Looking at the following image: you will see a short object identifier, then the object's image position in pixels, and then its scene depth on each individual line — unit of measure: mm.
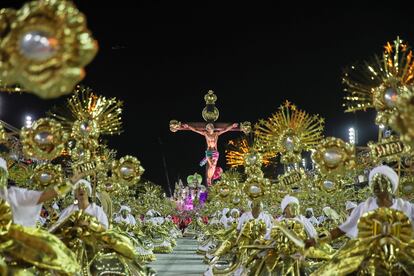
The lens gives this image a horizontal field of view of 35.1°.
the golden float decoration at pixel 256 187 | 10375
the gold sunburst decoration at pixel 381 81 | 6671
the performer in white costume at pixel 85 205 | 8219
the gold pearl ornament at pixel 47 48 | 3895
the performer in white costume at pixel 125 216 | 17203
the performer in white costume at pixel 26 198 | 6062
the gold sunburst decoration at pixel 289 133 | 9945
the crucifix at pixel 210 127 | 41722
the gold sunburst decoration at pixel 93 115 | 8883
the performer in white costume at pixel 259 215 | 10930
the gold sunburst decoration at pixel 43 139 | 6156
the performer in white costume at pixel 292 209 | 9031
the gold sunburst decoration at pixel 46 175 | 7910
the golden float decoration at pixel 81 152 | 8417
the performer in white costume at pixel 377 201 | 6668
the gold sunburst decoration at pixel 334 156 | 6484
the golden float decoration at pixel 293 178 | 8876
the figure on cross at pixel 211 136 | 42250
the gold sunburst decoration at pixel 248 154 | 12617
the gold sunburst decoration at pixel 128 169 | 8453
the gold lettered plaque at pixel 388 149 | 6113
